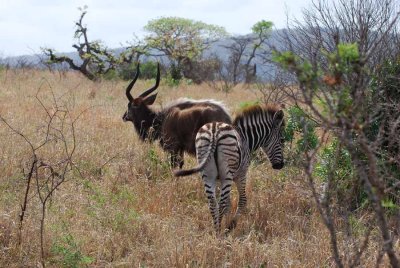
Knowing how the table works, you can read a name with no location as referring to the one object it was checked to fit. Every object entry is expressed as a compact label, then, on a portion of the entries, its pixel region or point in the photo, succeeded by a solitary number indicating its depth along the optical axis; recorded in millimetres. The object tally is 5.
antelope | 14852
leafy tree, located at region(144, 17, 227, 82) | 65125
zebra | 11078
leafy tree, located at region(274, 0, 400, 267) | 4754
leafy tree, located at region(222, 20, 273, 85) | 69750
